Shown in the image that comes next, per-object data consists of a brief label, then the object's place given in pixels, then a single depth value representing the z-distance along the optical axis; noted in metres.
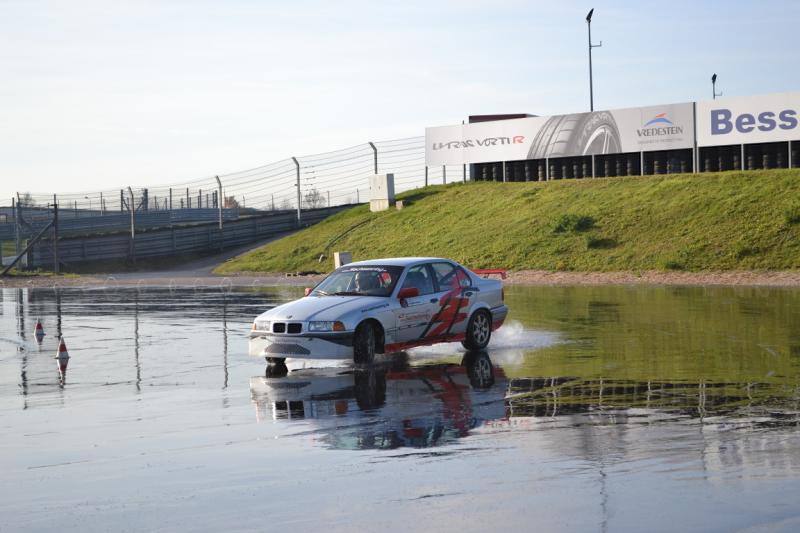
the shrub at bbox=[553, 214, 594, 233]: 39.16
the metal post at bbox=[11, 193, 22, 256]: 43.97
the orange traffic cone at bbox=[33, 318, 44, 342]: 19.02
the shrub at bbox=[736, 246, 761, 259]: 33.34
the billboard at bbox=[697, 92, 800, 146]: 41.50
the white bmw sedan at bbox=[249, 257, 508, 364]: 14.45
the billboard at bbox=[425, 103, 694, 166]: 44.75
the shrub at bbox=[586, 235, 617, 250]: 37.03
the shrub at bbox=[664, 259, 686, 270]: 33.50
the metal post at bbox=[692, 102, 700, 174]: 44.06
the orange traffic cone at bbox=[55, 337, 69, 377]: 15.65
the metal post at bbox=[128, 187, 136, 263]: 46.97
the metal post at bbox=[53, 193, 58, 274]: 42.31
